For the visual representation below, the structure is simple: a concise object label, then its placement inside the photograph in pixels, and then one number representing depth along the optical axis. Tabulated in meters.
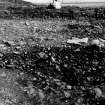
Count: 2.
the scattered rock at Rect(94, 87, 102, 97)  2.17
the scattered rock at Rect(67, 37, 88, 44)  3.05
